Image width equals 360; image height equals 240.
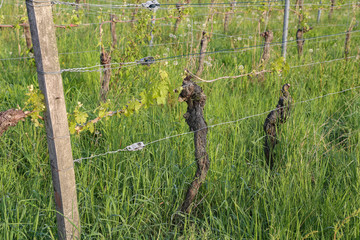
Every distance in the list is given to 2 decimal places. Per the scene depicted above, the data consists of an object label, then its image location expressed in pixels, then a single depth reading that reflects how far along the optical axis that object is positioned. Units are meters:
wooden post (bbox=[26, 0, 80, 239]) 1.82
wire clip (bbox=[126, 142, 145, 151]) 2.36
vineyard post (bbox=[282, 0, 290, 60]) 5.41
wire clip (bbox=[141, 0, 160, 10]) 3.01
